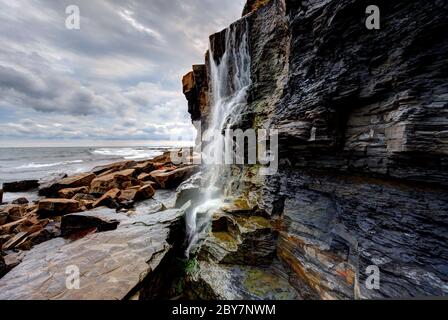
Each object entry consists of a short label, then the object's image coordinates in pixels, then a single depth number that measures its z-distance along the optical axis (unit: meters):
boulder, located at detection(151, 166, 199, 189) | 17.23
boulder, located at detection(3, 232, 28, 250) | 8.31
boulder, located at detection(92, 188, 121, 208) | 12.29
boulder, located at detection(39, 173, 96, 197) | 17.12
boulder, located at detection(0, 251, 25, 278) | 6.41
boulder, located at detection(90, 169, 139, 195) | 15.63
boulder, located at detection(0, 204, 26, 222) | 12.38
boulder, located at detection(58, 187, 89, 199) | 14.94
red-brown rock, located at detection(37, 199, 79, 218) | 11.56
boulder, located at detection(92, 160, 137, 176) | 22.91
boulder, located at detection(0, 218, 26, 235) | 9.97
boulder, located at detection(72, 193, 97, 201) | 14.28
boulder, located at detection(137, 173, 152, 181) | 17.92
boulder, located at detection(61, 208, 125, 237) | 9.10
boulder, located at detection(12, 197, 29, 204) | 16.48
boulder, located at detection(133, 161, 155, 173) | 20.60
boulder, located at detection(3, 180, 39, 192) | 21.39
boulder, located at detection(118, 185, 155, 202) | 13.33
